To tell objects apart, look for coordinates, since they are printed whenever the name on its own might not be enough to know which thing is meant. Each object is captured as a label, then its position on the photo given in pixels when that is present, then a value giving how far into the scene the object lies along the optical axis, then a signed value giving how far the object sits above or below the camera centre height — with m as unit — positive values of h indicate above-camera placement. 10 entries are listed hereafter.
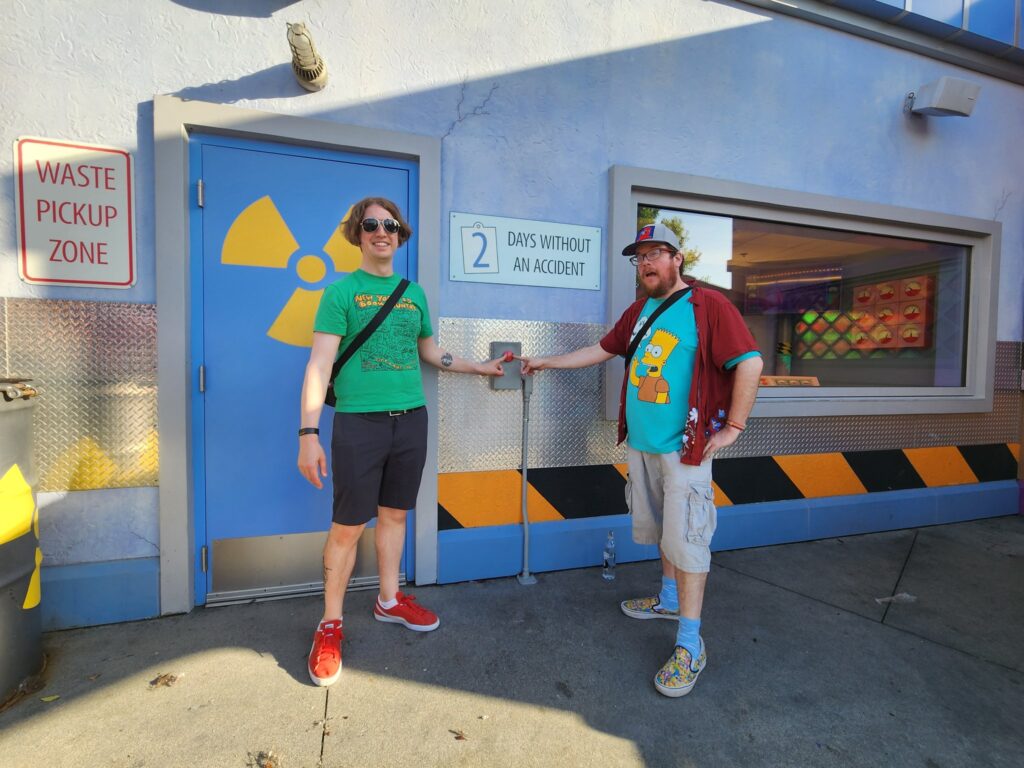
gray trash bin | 1.91 -0.76
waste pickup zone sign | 2.32 +0.68
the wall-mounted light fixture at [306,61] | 2.29 +1.46
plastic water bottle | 3.08 -1.22
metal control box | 2.91 -0.05
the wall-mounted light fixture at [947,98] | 3.75 +2.05
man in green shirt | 2.11 -0.19
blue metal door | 2.58 +0.24
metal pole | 2.96 -0.97
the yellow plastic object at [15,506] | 1.89 -0.59
